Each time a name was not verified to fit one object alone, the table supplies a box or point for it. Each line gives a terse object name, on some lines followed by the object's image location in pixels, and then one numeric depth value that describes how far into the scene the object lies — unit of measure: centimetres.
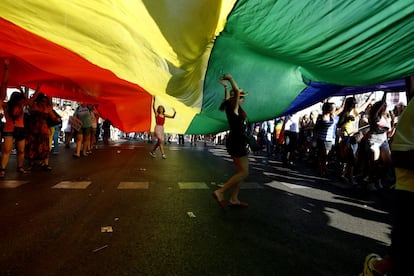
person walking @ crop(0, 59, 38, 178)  712
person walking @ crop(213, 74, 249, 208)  489
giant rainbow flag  254
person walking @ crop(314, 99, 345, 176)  869
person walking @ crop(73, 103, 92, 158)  1164
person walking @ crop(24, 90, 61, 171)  810
